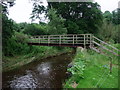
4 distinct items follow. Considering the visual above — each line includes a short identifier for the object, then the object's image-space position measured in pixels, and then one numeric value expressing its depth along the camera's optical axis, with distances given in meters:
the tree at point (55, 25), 16.65
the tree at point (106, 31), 21.80
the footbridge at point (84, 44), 9.02
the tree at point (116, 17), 37.97
